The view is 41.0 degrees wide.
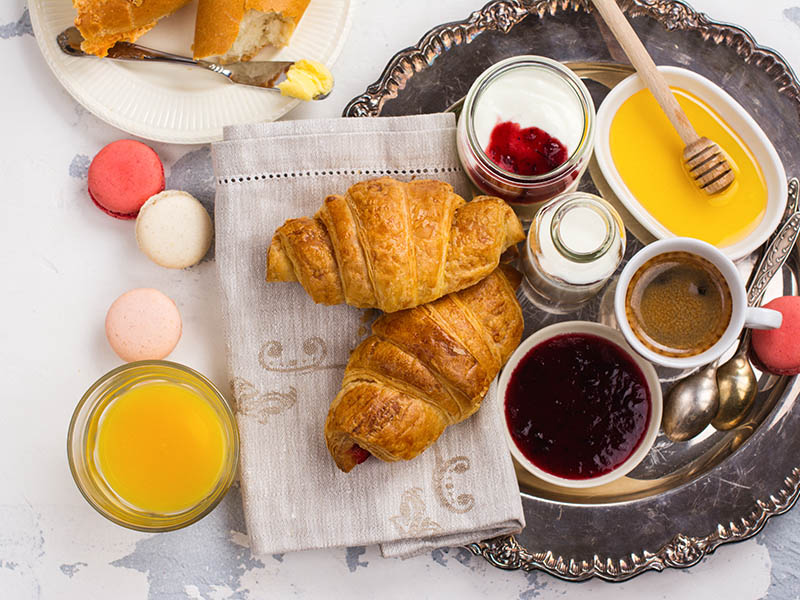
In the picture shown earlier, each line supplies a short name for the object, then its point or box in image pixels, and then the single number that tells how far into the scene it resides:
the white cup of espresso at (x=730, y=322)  0.55
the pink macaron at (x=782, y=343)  0.58
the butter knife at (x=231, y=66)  0.60
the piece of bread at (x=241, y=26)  0.58
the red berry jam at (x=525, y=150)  0.56
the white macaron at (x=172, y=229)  0.59
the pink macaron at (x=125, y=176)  0.60
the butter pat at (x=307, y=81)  0.59
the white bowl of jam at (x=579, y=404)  0.58
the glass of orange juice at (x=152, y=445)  0.57
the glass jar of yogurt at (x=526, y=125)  0.56
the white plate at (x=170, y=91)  0.60
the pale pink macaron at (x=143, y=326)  0.59
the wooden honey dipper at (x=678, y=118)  0.58
